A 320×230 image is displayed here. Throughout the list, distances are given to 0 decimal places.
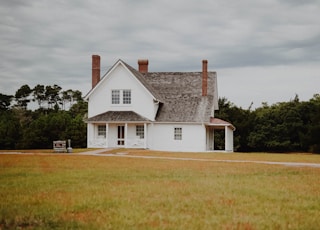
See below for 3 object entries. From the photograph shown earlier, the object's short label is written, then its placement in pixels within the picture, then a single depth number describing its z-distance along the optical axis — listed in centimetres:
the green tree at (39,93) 9606
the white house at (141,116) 4228
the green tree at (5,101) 9076
